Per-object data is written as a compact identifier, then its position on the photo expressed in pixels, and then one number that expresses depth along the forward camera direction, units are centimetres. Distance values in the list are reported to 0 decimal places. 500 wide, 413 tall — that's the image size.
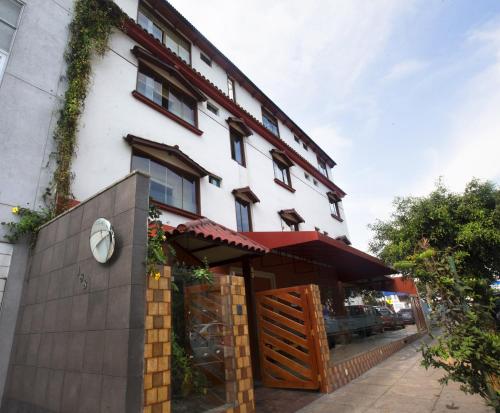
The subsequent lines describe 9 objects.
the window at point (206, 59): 1221
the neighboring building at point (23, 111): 525
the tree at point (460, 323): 393
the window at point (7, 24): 622
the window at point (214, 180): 995
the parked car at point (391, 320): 1877
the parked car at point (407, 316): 2441
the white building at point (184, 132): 752
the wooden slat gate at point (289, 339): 650
